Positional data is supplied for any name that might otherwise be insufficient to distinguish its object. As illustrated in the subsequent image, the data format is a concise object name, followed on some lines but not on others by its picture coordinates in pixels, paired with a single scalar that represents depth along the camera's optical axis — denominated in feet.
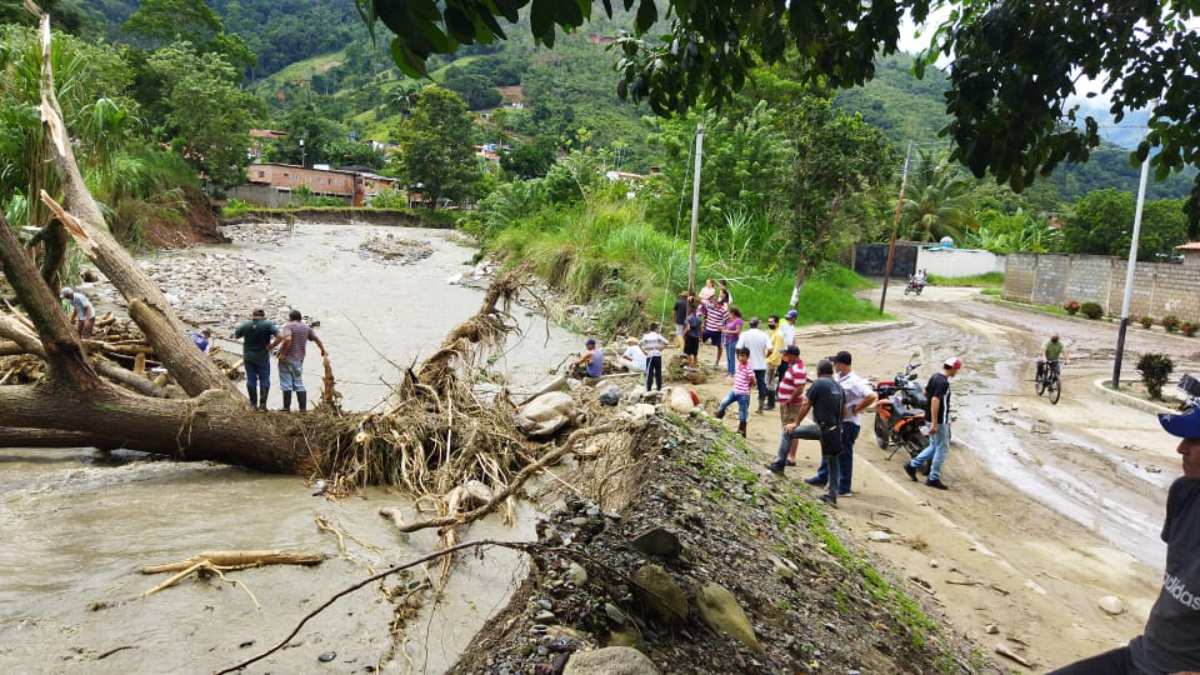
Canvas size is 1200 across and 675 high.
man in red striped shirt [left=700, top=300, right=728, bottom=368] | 46.39
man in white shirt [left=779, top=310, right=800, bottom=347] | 38.70
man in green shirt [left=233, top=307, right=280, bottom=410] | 31.01
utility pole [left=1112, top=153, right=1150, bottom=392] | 46.65
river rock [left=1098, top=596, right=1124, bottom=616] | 18.99
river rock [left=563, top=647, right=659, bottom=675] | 9.62
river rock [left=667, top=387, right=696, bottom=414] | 31.19
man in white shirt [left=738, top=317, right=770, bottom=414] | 34.27
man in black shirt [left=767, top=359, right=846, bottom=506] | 23.80
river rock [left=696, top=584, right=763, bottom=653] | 12.19
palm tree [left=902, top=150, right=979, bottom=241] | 142.61
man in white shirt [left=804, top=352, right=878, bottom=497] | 24.80
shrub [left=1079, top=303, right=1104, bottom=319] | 84.07
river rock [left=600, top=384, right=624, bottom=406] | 30.99
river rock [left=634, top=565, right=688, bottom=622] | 11.82
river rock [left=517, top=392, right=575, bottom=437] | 29.58
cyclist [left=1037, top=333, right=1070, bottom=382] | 43.39
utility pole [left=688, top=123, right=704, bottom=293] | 50.82
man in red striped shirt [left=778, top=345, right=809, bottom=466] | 28.19
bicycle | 44.04
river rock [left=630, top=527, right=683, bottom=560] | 13.47
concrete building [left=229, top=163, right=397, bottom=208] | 208.54
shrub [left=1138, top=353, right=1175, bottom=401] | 44.06
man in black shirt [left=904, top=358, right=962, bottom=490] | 27.35
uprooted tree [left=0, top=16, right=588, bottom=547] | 22.44
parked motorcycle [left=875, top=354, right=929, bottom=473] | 30.17
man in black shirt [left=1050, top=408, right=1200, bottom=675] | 8.70
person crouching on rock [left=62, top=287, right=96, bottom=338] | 34.53
